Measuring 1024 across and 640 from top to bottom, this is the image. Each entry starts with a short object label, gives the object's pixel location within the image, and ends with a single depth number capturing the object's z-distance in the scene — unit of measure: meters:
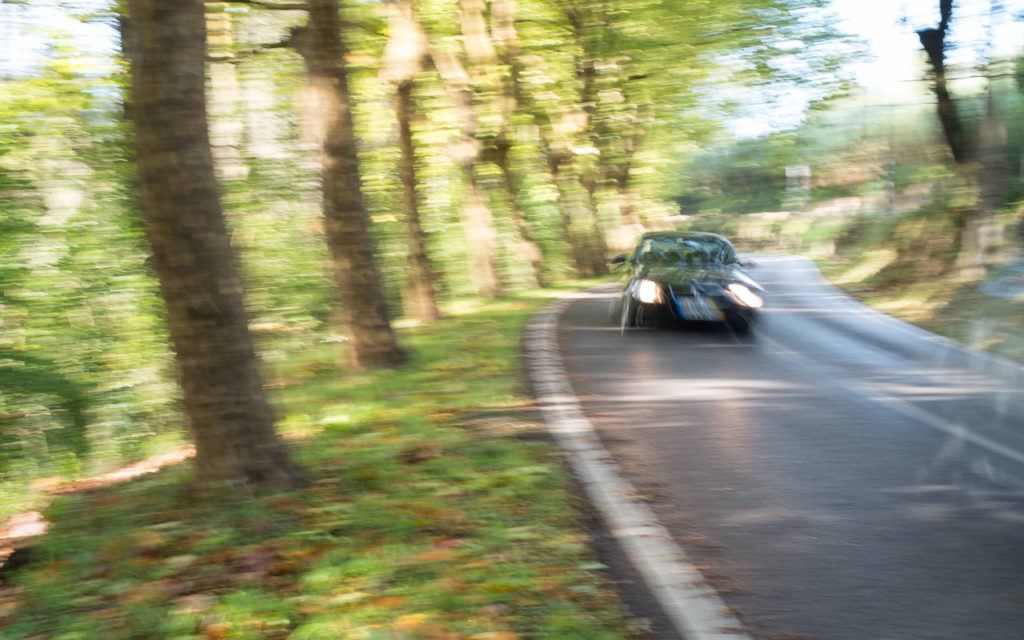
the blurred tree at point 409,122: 14.32
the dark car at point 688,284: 13.80
